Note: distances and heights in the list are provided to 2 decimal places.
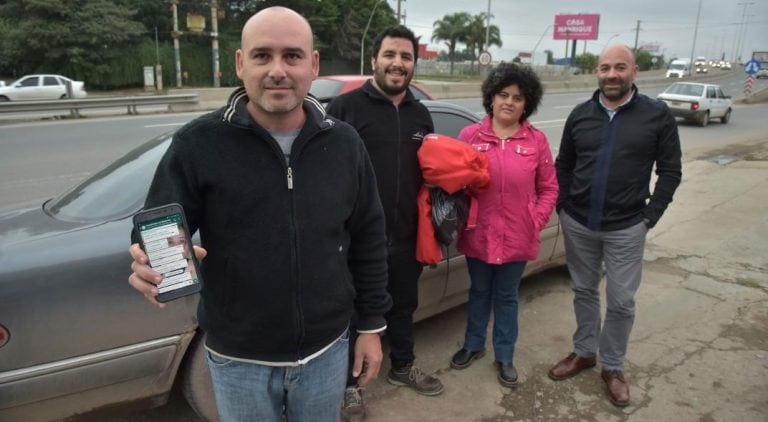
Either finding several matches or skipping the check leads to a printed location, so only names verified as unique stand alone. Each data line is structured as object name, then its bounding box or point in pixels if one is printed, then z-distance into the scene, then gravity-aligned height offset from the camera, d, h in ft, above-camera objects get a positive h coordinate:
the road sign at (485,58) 99.91 +4.34
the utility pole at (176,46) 103.26 +5.35
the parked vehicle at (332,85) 16.84 -0.22
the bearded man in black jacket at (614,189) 9.37 -1.80
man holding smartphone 4.81 -1.27
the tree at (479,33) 217.15 +19.02
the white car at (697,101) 59.67 -1.47
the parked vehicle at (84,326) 6.50 -3.13
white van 170.83 +5.90
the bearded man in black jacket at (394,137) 8.75 -0.90
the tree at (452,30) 221.05 +20.59
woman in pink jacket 9.57 -1.76
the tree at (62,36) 94.63 +6.14
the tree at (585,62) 228.02 +9.61
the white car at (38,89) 61.36 -2.07
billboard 217.15 +22.78
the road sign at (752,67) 96.38 +3.88
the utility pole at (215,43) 107.34 +6.18
